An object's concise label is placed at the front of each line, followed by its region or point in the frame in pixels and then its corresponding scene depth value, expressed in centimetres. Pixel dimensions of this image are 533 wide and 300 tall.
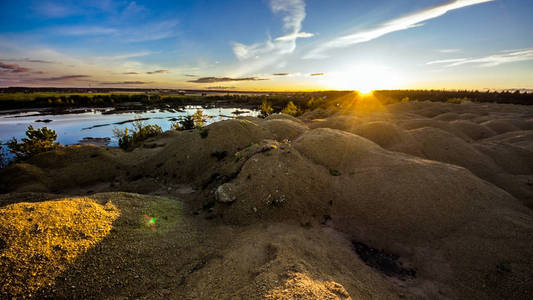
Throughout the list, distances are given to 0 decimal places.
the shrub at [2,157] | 1397
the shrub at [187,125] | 2503
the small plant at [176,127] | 2493
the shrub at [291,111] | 3556
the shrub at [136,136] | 1916
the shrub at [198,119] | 2361
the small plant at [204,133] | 1388
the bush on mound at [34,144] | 1346
